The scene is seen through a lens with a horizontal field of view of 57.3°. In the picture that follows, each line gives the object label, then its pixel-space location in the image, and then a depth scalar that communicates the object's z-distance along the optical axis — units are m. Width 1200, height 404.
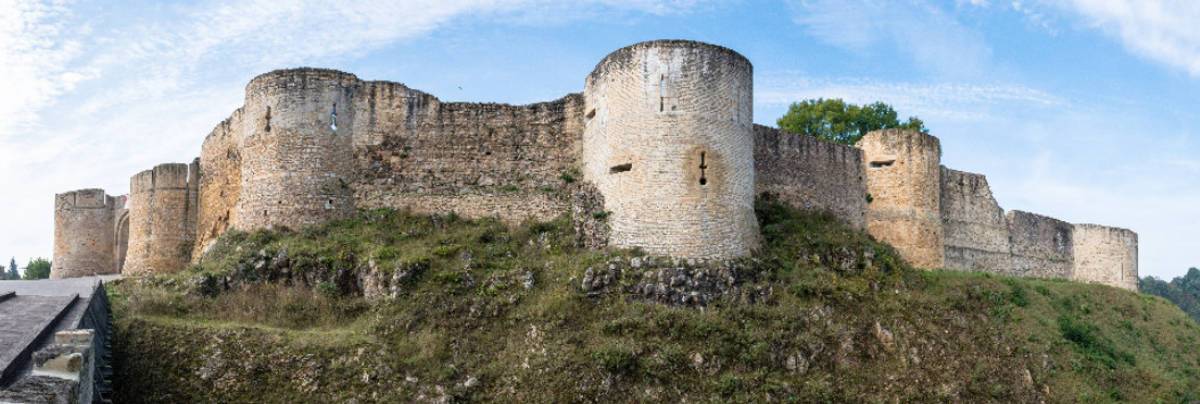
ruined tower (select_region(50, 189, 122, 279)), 35.97
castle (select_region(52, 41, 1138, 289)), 24.22
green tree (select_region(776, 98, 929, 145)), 42.66
